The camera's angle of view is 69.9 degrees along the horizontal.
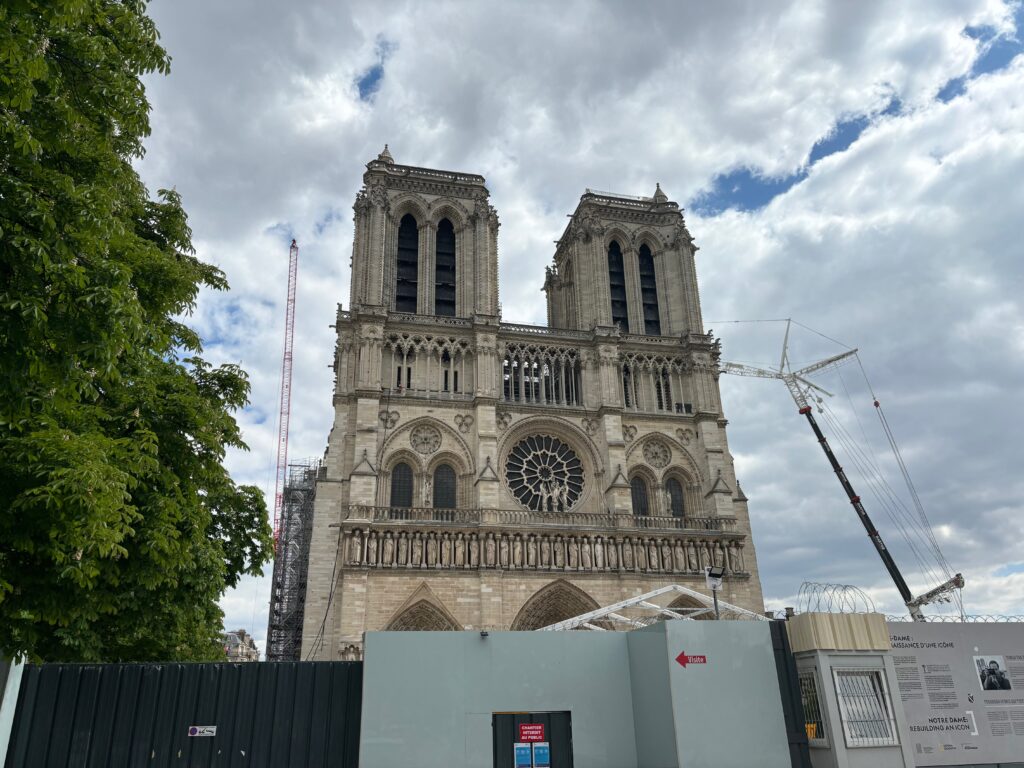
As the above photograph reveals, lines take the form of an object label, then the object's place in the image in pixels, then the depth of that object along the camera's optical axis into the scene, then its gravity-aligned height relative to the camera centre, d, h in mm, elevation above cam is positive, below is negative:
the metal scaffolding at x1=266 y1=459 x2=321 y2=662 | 47156 +9257
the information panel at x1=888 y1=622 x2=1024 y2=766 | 14258 +73
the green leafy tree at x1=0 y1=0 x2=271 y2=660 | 7652 +4016
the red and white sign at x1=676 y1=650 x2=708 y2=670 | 13805 +731
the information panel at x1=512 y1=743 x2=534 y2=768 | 13844 -839
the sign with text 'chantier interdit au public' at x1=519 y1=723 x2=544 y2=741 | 14078 -445
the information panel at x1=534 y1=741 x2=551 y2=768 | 13953 -846
